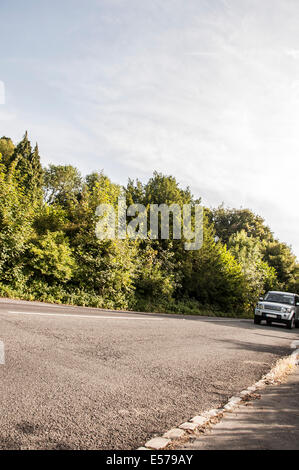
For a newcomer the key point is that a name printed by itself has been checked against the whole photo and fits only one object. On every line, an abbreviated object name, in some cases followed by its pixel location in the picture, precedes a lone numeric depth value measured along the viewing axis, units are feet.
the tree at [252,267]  120.50
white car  59.67
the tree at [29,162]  151.33
